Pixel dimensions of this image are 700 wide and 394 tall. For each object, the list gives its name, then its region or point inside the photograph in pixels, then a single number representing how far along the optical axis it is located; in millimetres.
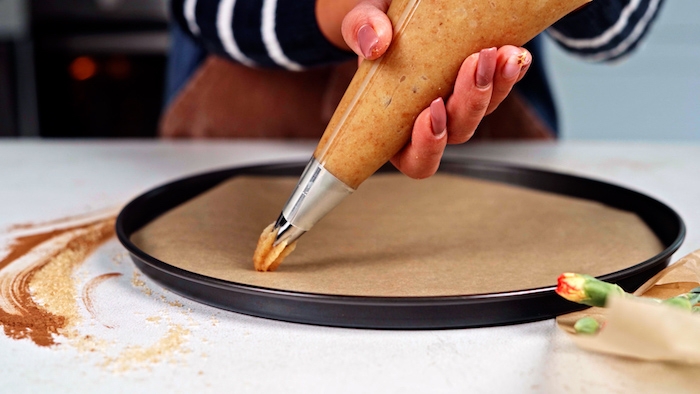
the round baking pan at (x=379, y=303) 427
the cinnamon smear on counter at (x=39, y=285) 457
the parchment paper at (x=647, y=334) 354
